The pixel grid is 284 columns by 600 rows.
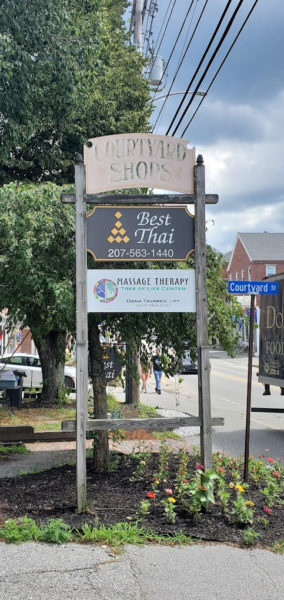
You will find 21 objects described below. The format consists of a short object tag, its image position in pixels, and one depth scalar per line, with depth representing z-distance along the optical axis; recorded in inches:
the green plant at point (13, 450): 382.9
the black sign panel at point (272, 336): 495.8
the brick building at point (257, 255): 2425.0
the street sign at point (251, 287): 288.7
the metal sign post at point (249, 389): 274.3
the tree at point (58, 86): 466.3
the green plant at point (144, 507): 222.9
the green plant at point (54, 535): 200.1
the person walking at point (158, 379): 881.2
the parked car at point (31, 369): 850.6
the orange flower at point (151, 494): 231.8
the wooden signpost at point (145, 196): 249.9
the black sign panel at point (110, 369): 637.3
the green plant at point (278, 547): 200.7
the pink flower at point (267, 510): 228.8
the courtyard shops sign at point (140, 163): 263.4
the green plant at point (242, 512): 215.6
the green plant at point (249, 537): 201.6
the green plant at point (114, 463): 300.4
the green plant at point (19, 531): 200.1
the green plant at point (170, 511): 217.6
